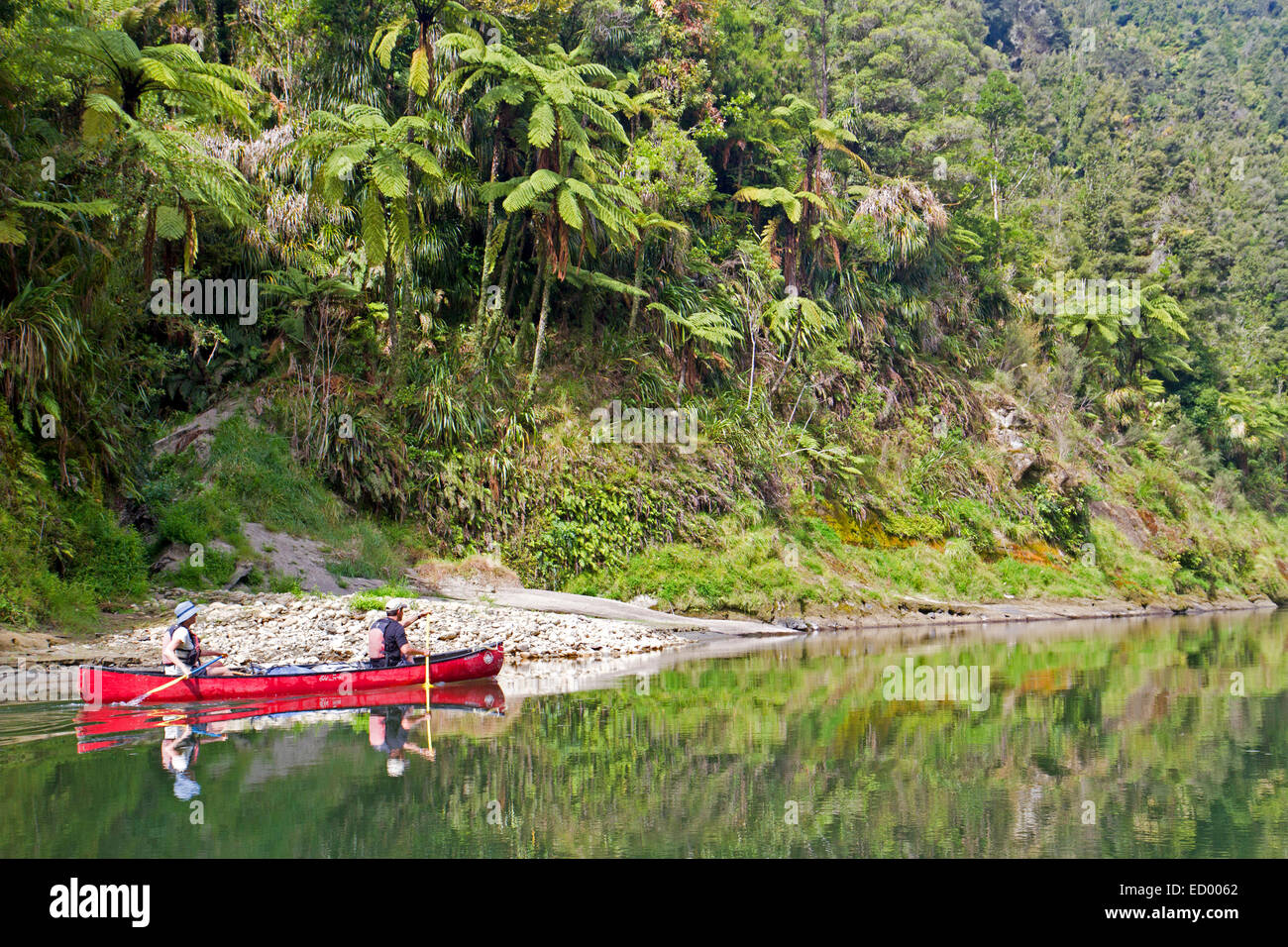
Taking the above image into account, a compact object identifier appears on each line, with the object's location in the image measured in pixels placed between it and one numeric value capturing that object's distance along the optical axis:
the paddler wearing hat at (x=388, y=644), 13.49
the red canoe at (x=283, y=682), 11.61
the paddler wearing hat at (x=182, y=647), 12.09
